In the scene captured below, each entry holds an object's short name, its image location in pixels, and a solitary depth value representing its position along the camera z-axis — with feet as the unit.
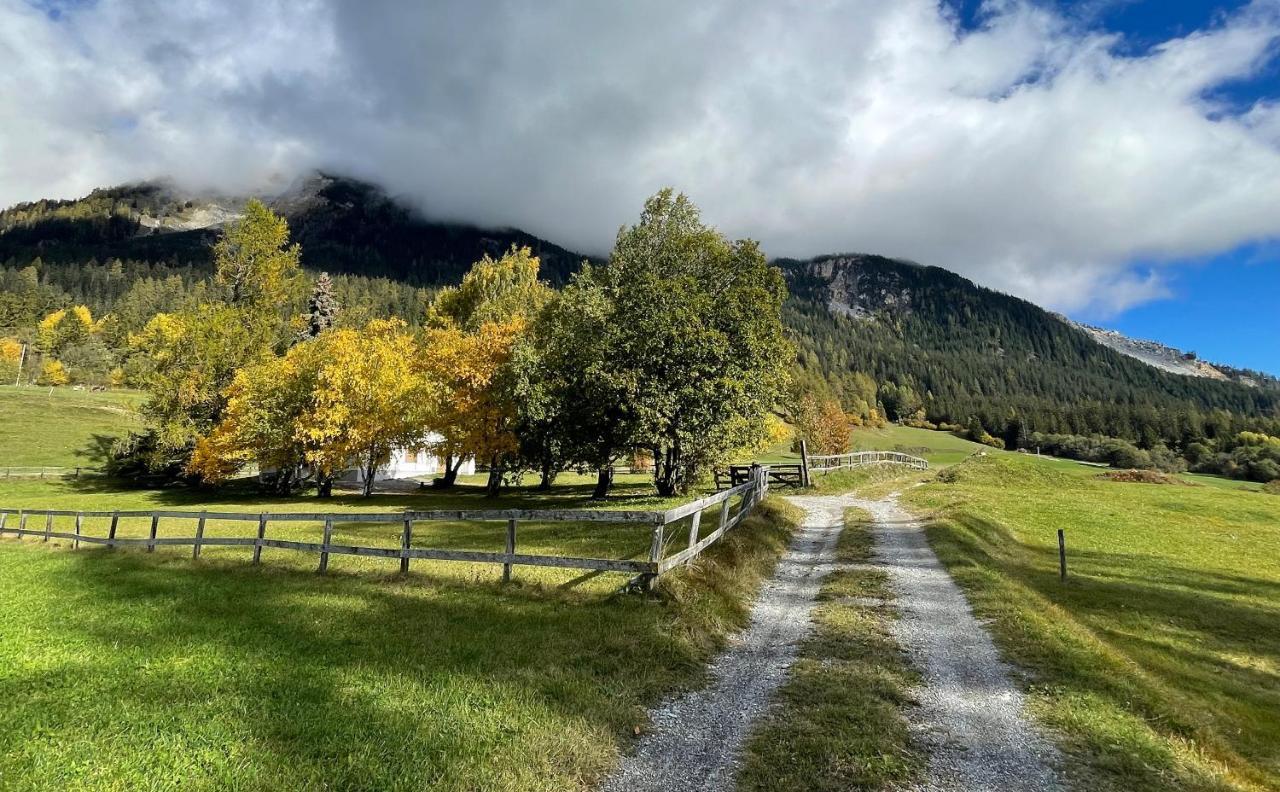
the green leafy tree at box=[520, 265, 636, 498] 85.76
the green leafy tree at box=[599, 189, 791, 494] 83.10
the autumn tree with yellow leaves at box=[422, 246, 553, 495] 108.99
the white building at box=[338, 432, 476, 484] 179.42
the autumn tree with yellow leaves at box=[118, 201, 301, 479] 132.36
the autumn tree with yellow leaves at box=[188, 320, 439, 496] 118.52
